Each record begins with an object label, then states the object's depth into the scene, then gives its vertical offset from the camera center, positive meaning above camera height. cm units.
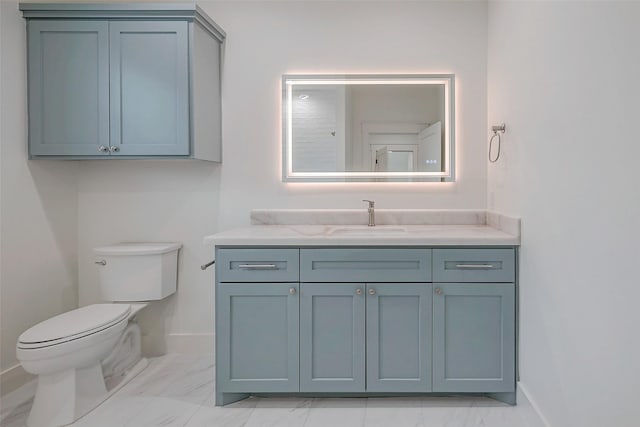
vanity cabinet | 210 -61
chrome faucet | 266 -9
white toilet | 194 -68
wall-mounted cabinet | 239 +66
